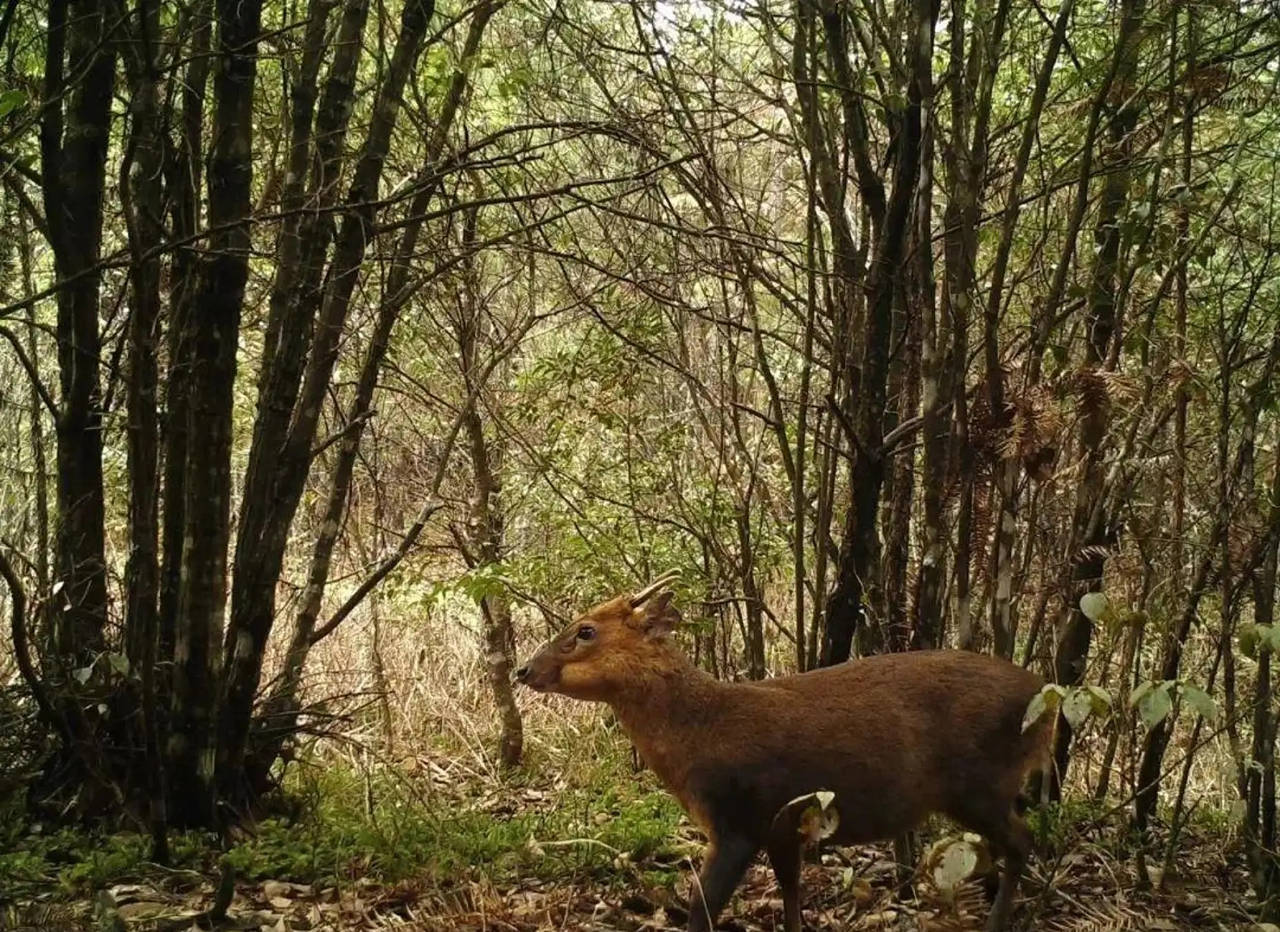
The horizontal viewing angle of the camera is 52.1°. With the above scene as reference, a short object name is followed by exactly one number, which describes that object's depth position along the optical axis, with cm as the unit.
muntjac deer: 459
